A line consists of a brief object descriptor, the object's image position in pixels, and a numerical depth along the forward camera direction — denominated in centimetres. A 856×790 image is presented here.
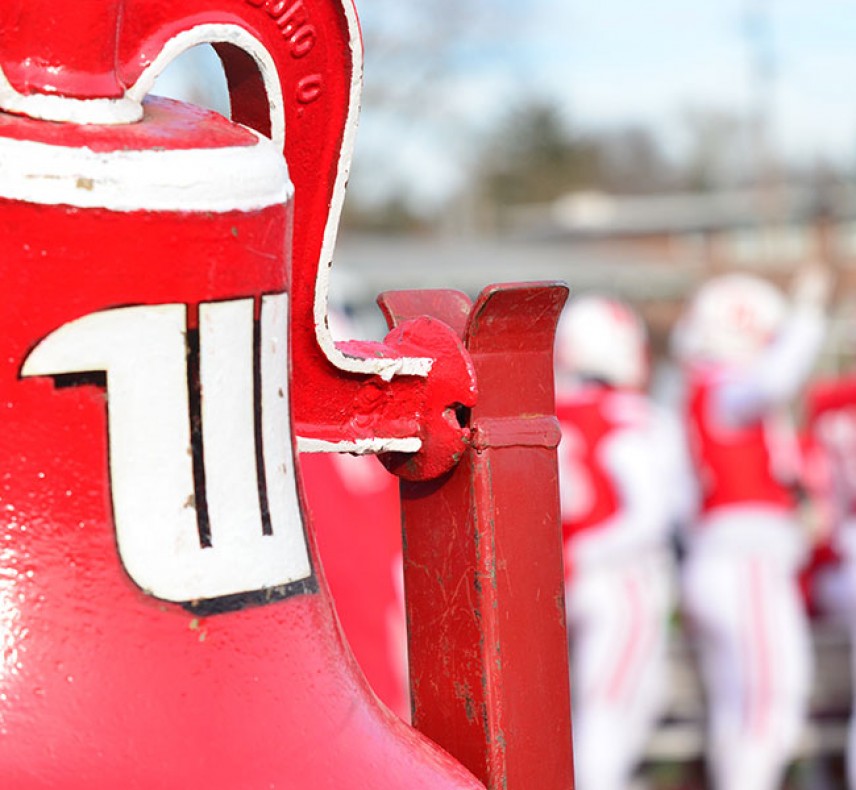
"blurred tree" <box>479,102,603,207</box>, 3609
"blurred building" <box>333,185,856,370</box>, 1681
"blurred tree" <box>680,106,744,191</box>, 3881
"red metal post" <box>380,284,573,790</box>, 132
